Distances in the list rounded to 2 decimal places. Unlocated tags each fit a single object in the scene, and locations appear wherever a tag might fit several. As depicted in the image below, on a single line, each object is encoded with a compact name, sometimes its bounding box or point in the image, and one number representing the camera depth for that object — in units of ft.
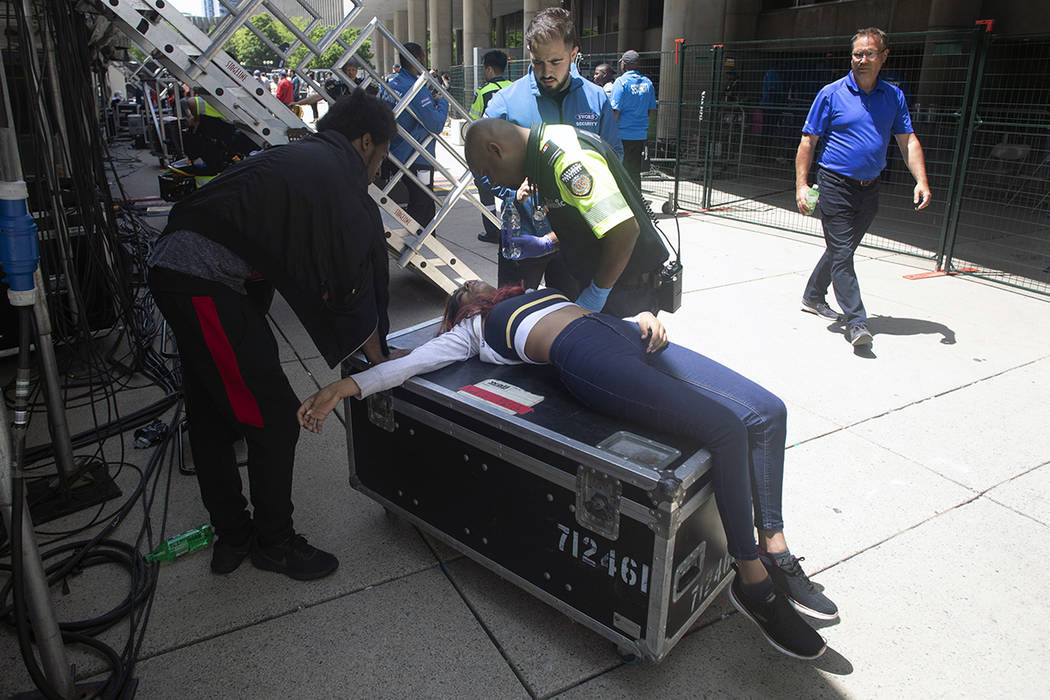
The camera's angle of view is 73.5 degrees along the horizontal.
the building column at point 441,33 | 124.67
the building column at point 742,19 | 65.26
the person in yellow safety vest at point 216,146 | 24.79
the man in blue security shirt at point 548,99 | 12.63
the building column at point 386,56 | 195.30
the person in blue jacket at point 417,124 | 22.13
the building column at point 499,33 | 162.50
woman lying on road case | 7.36
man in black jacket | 7.96
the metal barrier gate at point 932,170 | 22.91
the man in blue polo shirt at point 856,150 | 16.15
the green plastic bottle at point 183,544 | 9.32
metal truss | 14.15
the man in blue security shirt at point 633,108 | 29.40
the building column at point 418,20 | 150.61
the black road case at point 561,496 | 6.93
